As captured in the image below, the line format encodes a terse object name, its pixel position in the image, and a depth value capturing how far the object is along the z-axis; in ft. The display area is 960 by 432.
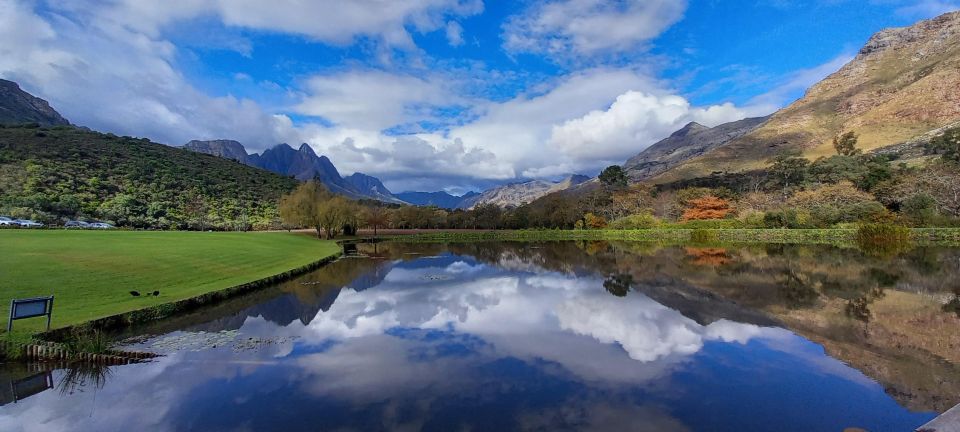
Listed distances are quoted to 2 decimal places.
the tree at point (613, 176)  382.83
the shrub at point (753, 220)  217.36
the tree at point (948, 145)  237.66
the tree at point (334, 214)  203.84
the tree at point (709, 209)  265.13
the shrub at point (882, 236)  143.18
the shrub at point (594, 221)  288.30
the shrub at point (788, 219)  201.98
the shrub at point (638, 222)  256.52
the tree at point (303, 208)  202.39
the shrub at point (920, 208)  171.32
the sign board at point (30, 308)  35.70
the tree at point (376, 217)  315.58
